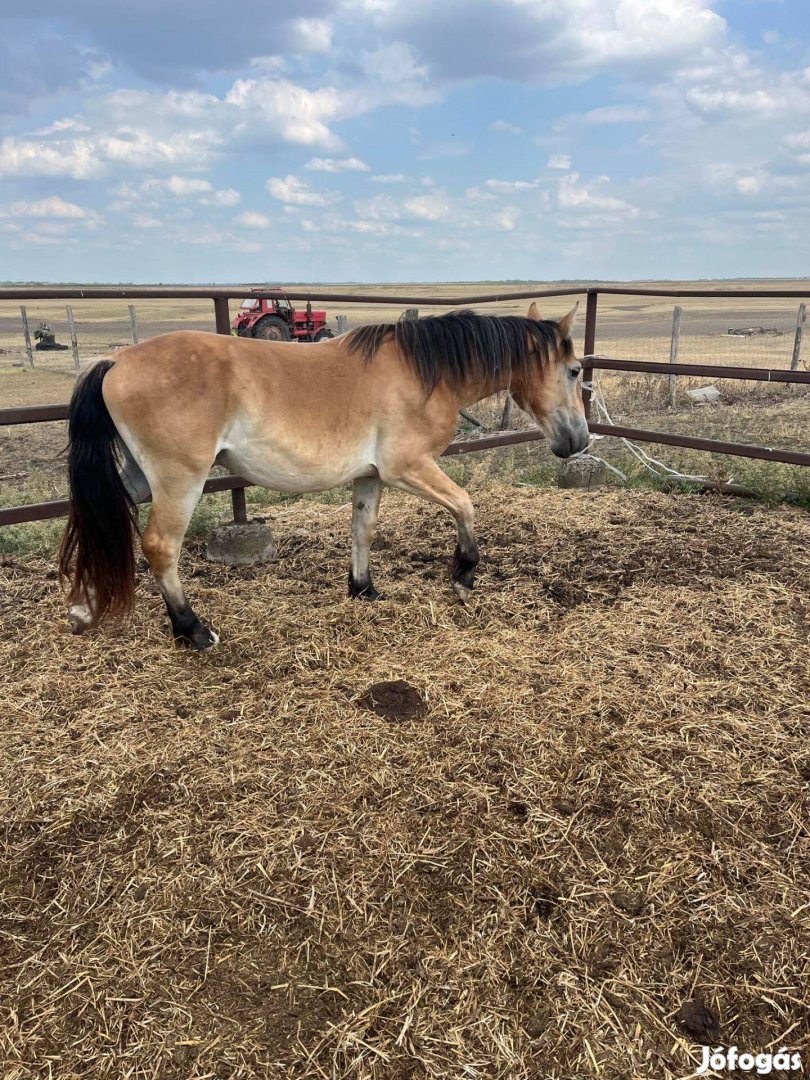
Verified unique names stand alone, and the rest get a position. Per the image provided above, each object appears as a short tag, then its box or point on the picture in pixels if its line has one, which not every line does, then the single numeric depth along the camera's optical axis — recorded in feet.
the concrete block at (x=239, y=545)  15.74
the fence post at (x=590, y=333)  20.88
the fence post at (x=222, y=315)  14.72
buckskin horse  10.57
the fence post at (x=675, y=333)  45.47
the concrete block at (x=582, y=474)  22.18
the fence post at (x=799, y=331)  46.31
